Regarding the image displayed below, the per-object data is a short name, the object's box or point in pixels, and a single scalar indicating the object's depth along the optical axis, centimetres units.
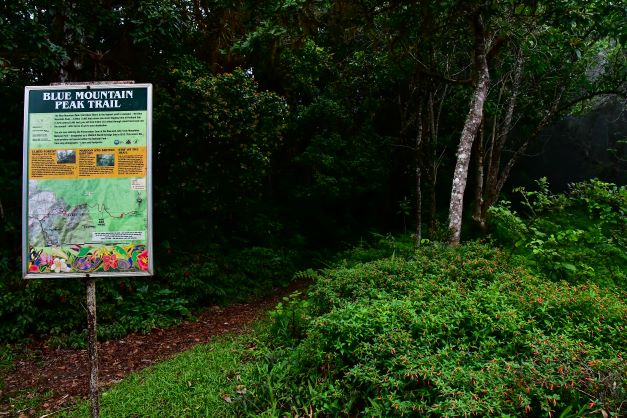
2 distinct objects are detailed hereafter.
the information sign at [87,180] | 336
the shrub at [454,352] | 286
